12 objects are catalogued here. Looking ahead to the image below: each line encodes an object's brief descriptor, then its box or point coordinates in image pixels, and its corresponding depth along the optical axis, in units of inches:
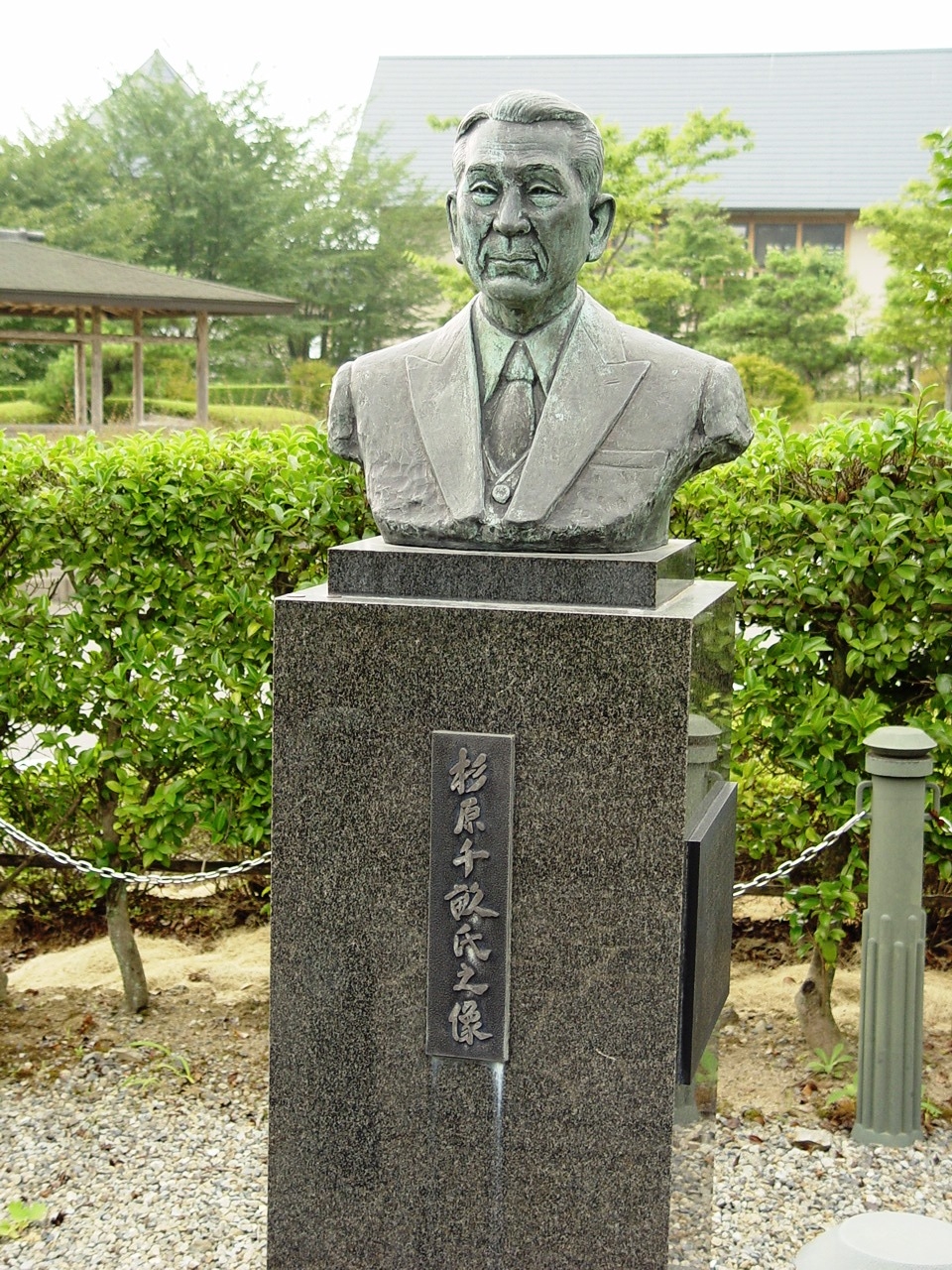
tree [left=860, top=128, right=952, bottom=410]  831.7
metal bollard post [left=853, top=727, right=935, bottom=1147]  150.3
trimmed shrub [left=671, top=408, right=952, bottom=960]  158.7
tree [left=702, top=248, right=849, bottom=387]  962.1
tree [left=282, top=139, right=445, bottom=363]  1216.8
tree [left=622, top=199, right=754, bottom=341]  992.2
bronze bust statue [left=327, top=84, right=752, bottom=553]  110.0
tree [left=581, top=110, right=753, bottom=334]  749.3
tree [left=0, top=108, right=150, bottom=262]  1078.4
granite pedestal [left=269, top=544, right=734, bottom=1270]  106.2
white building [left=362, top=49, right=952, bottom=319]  1262.3
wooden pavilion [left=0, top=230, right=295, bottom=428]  624.7
